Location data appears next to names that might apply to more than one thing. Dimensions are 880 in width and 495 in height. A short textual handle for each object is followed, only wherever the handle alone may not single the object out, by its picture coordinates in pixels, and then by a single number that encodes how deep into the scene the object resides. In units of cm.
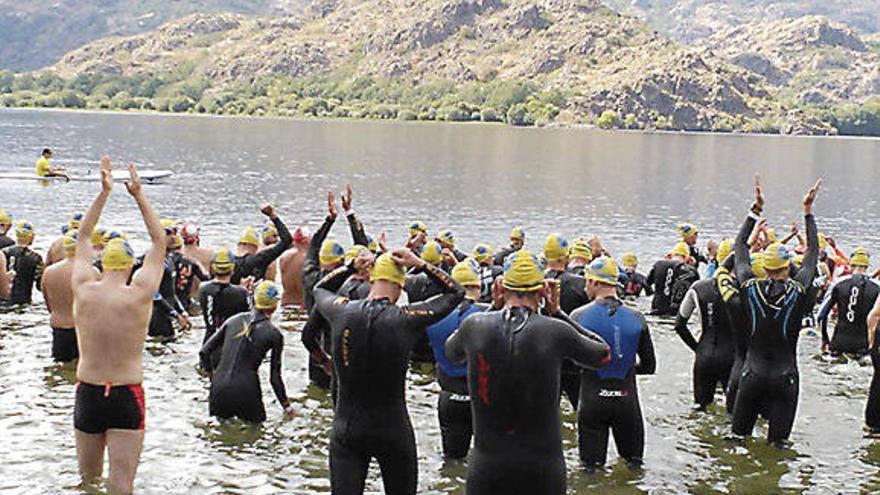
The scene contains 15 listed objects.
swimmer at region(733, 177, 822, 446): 1086
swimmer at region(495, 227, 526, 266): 1872
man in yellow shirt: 4189
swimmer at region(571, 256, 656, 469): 991
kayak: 5725
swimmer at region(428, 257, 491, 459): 1052
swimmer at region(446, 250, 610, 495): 692
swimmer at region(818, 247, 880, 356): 1636
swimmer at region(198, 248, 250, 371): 1364
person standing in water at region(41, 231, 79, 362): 1446
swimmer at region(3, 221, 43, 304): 1858
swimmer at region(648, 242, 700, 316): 1989
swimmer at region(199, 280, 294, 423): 1177
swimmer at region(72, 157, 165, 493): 832
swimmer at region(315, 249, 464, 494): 779
